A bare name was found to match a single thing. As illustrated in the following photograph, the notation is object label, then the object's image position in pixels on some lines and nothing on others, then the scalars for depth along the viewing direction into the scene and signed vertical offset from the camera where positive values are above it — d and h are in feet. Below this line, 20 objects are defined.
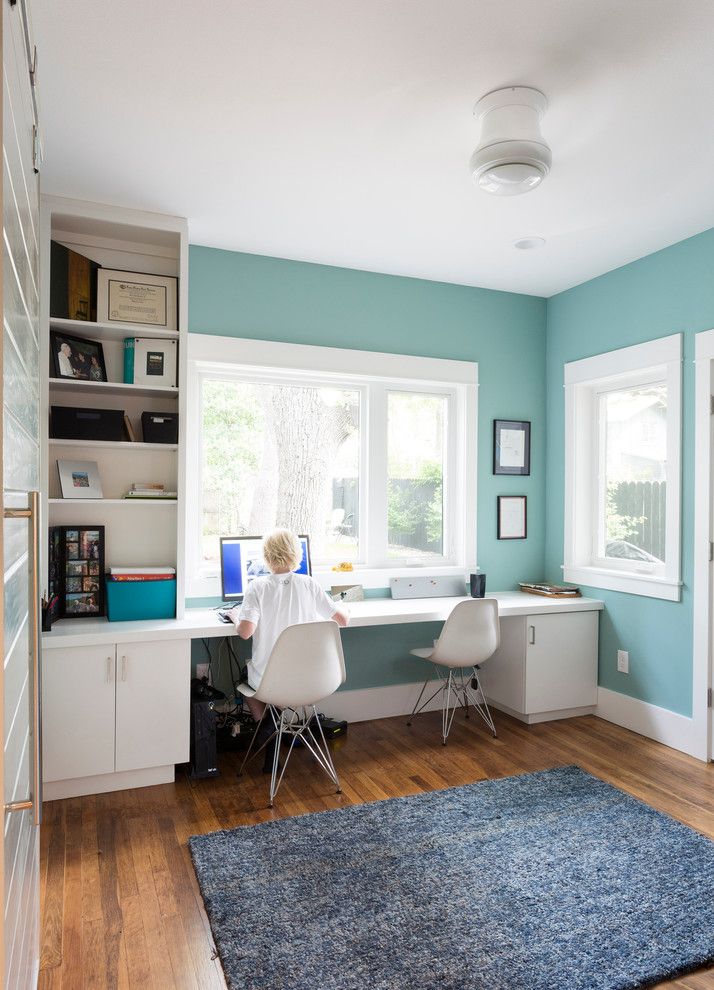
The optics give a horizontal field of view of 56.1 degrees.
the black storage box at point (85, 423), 10.32 +1.18
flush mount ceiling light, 7.44 +4.12
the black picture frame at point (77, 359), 10.35 +2.22
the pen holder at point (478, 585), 13.69 -1.70
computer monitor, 11.76 -1.13
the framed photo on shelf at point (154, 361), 10.93 +2.27
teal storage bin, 10.57 -1.61
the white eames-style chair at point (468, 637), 11.69 -2.39
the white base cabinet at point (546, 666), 13.10 -3.27
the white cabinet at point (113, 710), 9.53 -3.11
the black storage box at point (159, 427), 10.93 +1.18
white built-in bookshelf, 10.51 +1.64
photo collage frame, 10.52 -1.16
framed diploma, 10.78 +3.29
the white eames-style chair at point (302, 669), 9.59 -2.46
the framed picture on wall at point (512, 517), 14.87 -0.33
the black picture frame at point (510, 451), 14.78 +1.15
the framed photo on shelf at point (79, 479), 10.62 +0.31
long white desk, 9.55 -2.92
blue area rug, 6.32 -4.38
